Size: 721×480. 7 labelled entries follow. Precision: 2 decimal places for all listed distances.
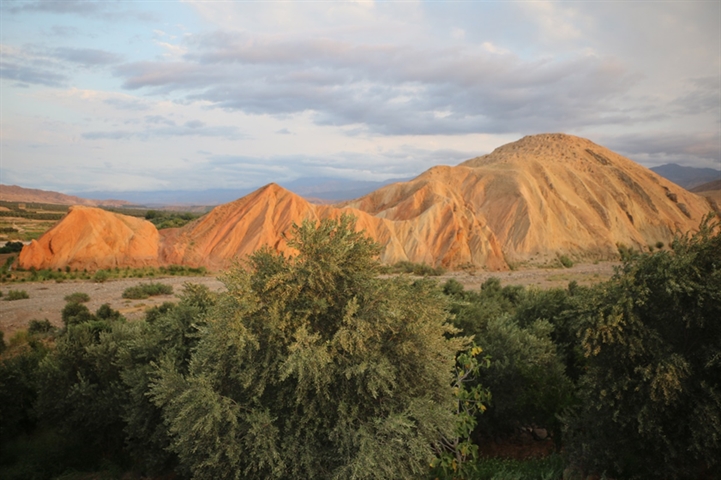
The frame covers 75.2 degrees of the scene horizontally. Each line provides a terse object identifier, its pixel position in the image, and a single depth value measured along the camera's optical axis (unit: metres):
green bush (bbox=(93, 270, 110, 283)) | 38.75
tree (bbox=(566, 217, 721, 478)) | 9.33
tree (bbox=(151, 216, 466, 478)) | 8.68
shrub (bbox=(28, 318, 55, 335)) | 24.98
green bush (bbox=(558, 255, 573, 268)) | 59.59
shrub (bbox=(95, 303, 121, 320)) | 25.16
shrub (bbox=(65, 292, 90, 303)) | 30.78
